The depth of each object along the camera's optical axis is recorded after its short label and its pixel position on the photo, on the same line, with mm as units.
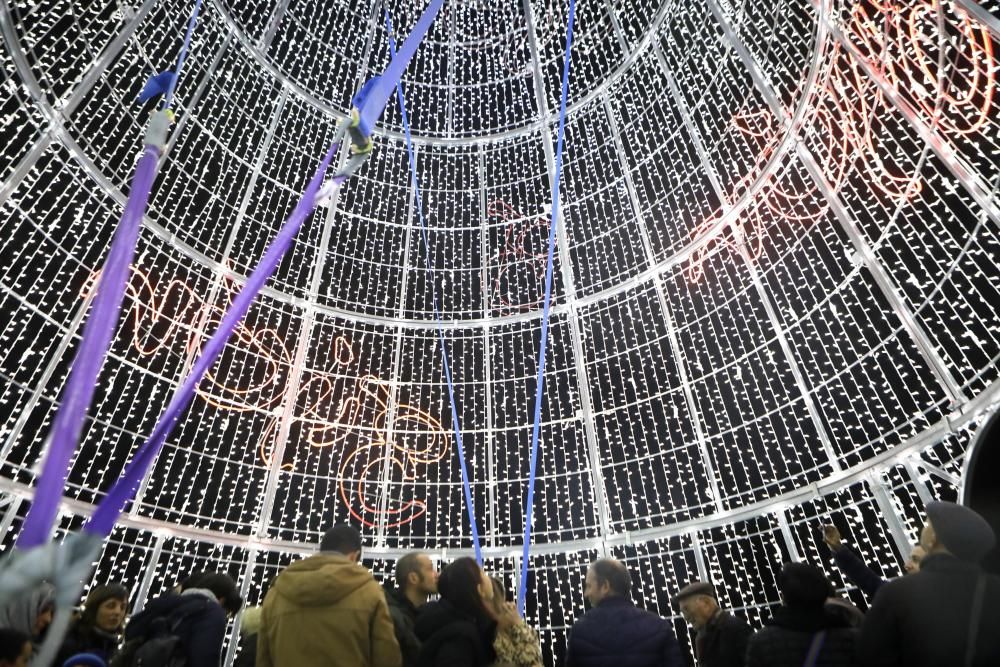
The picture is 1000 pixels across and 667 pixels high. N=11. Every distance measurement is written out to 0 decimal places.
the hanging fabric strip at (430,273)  14623
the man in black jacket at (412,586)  4660
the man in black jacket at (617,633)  4332
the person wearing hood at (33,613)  4824
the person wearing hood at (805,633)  3896
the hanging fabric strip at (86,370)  2451
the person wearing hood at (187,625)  4598
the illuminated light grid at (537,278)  9531
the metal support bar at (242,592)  11812
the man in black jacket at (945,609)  3207
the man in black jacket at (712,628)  5805
